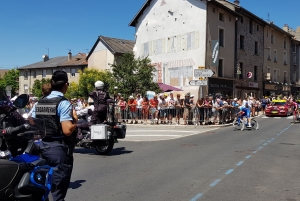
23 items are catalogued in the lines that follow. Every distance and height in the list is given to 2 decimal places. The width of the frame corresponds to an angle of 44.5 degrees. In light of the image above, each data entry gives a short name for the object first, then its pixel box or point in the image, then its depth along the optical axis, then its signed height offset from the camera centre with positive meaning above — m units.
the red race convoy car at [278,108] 30.14 -0.36
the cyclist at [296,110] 23.49 -0.40
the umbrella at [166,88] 30.73 +1.29
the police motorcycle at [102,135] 9.53 -0.86
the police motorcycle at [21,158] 3.47 -0.58
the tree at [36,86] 61.31 +2.79
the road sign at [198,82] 19.09 +1.11
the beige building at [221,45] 32.38 +5.58
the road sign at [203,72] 18.86 +1.62
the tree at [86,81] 45.43 +2.74
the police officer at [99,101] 9.65 +0.05
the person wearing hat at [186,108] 19.62 -0.25
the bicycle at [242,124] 17.66 -1.00
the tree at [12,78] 80.25 +5.32
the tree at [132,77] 29.58 +2.08
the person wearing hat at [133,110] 20.86 -0.43
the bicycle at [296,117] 23.41 -0.84
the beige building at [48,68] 59.75 +5.89
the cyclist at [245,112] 17.47 -0.40
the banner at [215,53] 32.12 +4.47
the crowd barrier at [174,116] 19.72 -0.69
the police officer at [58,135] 4.17 -0.38
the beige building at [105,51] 46.66 +6.74
